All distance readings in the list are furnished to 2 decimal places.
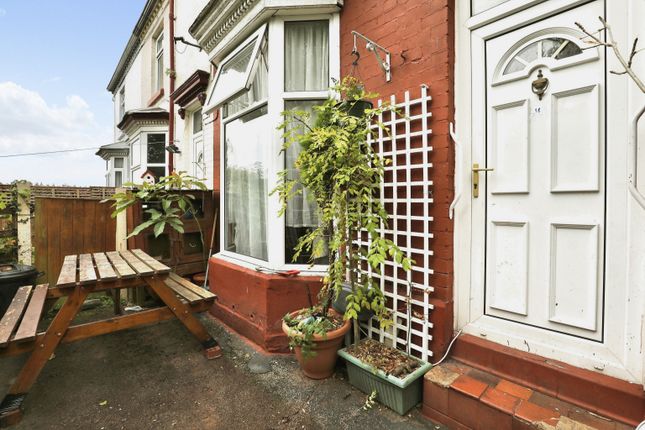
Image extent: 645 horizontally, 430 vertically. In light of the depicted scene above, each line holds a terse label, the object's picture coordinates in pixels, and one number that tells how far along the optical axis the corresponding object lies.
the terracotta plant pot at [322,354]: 2.38
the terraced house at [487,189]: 1.72
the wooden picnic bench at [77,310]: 2.10
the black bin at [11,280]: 3.33
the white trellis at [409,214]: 2.28
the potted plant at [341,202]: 2.25
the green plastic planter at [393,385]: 2.05
